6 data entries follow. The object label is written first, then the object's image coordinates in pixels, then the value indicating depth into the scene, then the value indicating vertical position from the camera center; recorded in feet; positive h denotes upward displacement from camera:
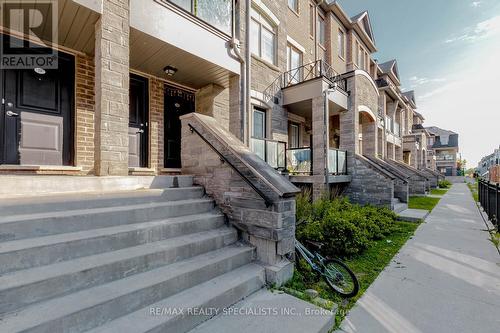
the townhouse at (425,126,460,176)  146.82 +11.09
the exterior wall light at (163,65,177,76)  19.53 +7.98
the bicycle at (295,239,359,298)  10.03 -4.58
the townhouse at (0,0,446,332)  7.25 +0.60
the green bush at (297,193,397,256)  14.98 -4.18
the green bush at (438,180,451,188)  70.38 -5.18
